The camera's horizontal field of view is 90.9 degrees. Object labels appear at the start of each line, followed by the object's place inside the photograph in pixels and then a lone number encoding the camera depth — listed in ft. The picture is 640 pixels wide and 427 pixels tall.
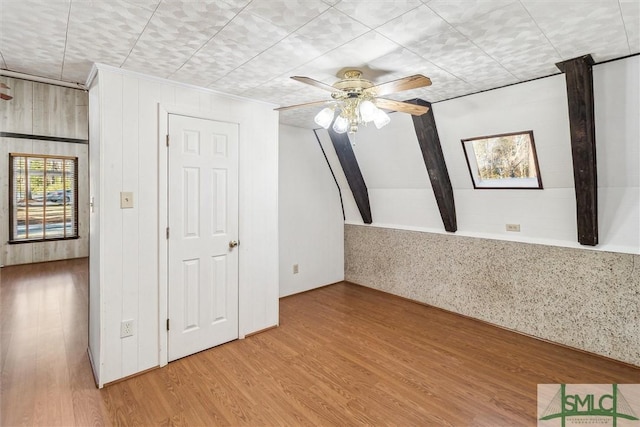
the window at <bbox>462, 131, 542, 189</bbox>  9.82
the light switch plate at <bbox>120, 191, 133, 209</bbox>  7.86
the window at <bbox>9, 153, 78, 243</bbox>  18.43
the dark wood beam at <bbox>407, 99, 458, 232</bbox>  10.61
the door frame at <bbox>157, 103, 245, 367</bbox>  8.43
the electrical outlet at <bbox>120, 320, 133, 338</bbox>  7.95
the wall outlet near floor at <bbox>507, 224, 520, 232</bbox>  10.83
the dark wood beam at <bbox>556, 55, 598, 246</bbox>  7.23
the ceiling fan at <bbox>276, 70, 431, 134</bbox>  6.81
